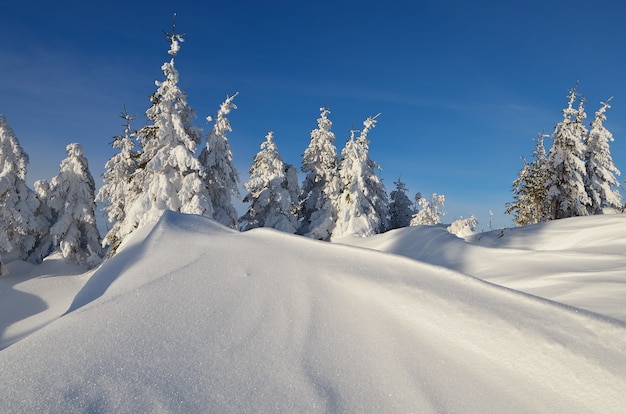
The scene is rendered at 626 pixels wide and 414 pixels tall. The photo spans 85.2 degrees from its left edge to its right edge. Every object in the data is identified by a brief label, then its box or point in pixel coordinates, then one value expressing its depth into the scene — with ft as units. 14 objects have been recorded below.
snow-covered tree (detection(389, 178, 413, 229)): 108.78
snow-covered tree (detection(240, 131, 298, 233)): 74.43
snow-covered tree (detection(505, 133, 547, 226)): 79.71
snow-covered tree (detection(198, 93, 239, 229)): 61.36
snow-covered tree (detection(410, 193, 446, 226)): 103.03
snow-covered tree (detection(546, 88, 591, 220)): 72.54
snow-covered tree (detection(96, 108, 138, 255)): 61.05
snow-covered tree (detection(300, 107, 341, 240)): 83.76
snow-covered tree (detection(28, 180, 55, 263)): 75.00
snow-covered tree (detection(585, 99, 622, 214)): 82.17
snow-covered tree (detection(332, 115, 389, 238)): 76.59
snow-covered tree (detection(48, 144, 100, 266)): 68.18
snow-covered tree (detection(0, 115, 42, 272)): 61.11
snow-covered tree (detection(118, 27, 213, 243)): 47.01
